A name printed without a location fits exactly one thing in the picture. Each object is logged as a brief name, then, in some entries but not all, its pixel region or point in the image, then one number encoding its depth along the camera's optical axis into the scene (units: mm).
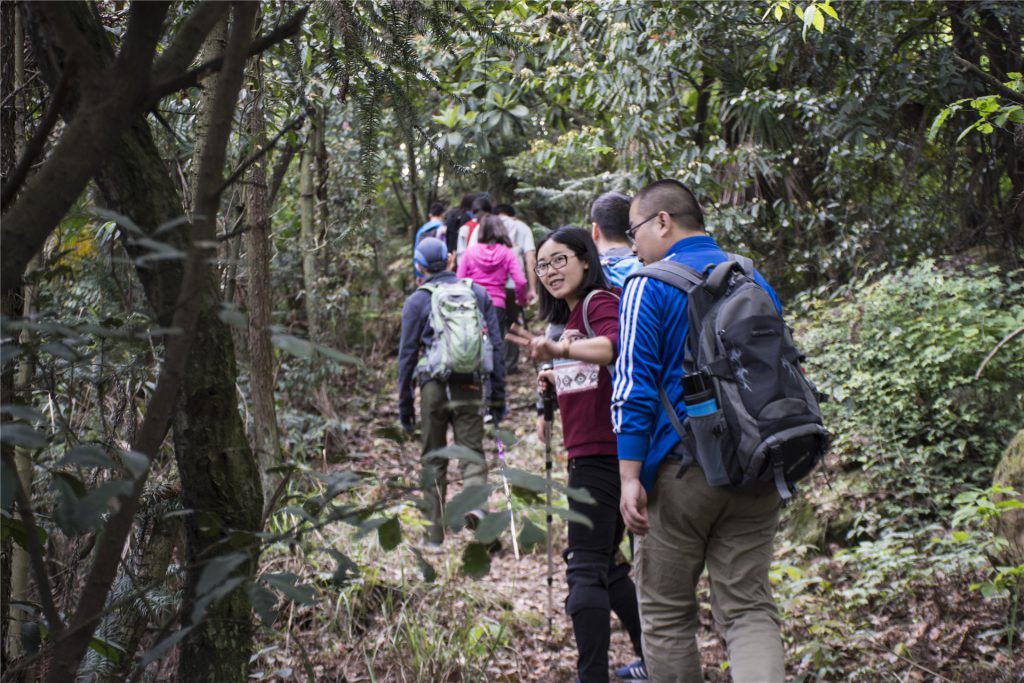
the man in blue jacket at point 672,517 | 3037
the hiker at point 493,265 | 9305
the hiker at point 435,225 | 9555
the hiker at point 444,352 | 6164
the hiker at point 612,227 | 4348
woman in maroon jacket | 3633
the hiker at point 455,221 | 10152
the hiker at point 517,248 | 9836
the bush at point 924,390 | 5719
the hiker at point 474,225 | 9242
